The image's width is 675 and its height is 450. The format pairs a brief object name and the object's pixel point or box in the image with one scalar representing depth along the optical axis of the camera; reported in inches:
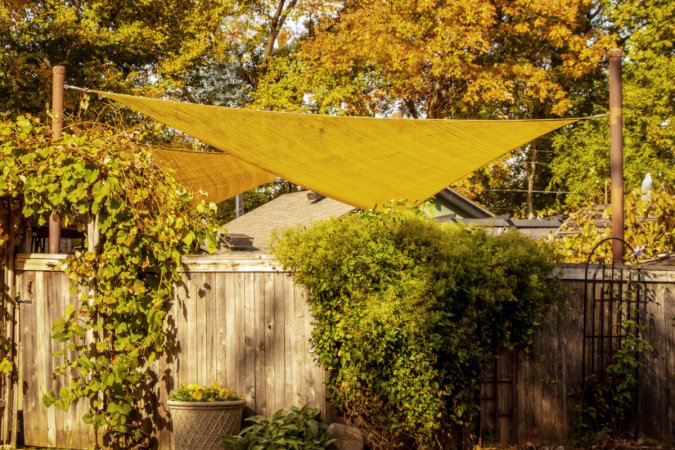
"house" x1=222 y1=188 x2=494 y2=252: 665.0
